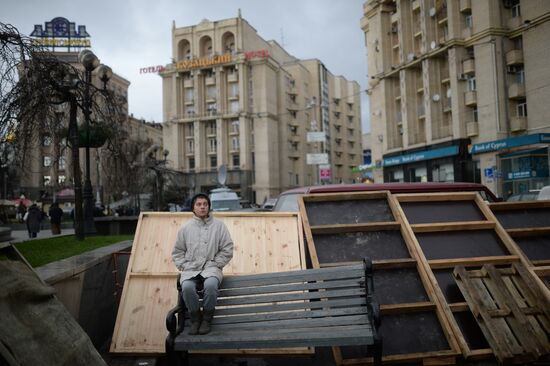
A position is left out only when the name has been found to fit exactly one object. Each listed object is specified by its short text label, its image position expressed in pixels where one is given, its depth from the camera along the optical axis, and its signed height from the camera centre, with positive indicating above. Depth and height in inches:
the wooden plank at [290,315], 168.6 -47.9
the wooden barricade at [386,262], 178.5 -34.1
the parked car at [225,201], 925.8 -8.6
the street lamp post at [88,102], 415.5 +96.7
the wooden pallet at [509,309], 169.0 -52.1
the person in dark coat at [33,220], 785.6 -31.4
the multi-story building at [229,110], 2423.7 +510.5
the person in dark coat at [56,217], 790.5 -26.0
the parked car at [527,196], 654.7 -13.7
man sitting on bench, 165.0 -24.2
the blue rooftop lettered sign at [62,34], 2610.7 +1038.5
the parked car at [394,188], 295.5 +2.4
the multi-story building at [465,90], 1117.1 +303.2
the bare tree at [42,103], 282.4 +82.9
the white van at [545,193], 500.8 -7.6
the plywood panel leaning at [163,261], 199.8 -33.5
